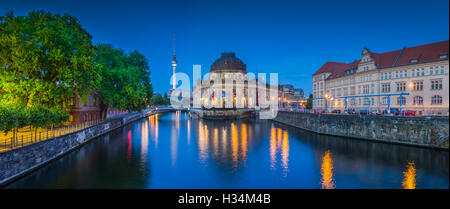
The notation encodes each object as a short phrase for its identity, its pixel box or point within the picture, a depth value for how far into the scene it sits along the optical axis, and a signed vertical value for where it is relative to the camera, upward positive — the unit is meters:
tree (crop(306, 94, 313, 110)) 87.07 +1.13
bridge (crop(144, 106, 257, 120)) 80.69 -2.10
